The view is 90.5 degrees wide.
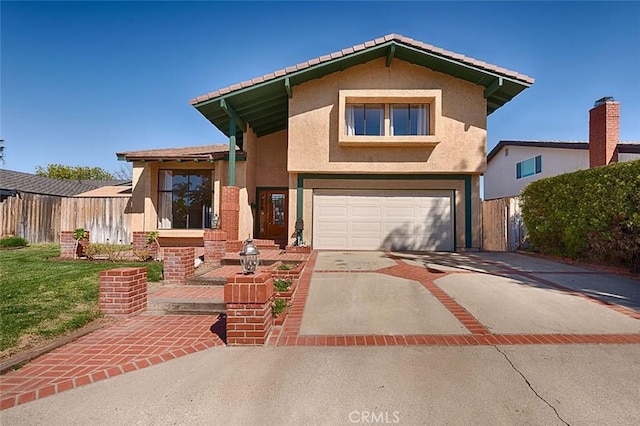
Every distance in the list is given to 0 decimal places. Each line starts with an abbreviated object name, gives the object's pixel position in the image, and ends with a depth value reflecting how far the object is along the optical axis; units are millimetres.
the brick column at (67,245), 9773
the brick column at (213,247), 8922
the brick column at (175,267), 6672
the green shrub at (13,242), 12086
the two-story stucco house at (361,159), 10977
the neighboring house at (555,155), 12070
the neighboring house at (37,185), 16106
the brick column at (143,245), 9812
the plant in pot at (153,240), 9816
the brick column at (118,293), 4816
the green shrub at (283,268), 6554
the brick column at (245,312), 3797
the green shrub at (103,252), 9703
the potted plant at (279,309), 4492
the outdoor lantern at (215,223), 10523
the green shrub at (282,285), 5551
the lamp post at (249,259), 4059
